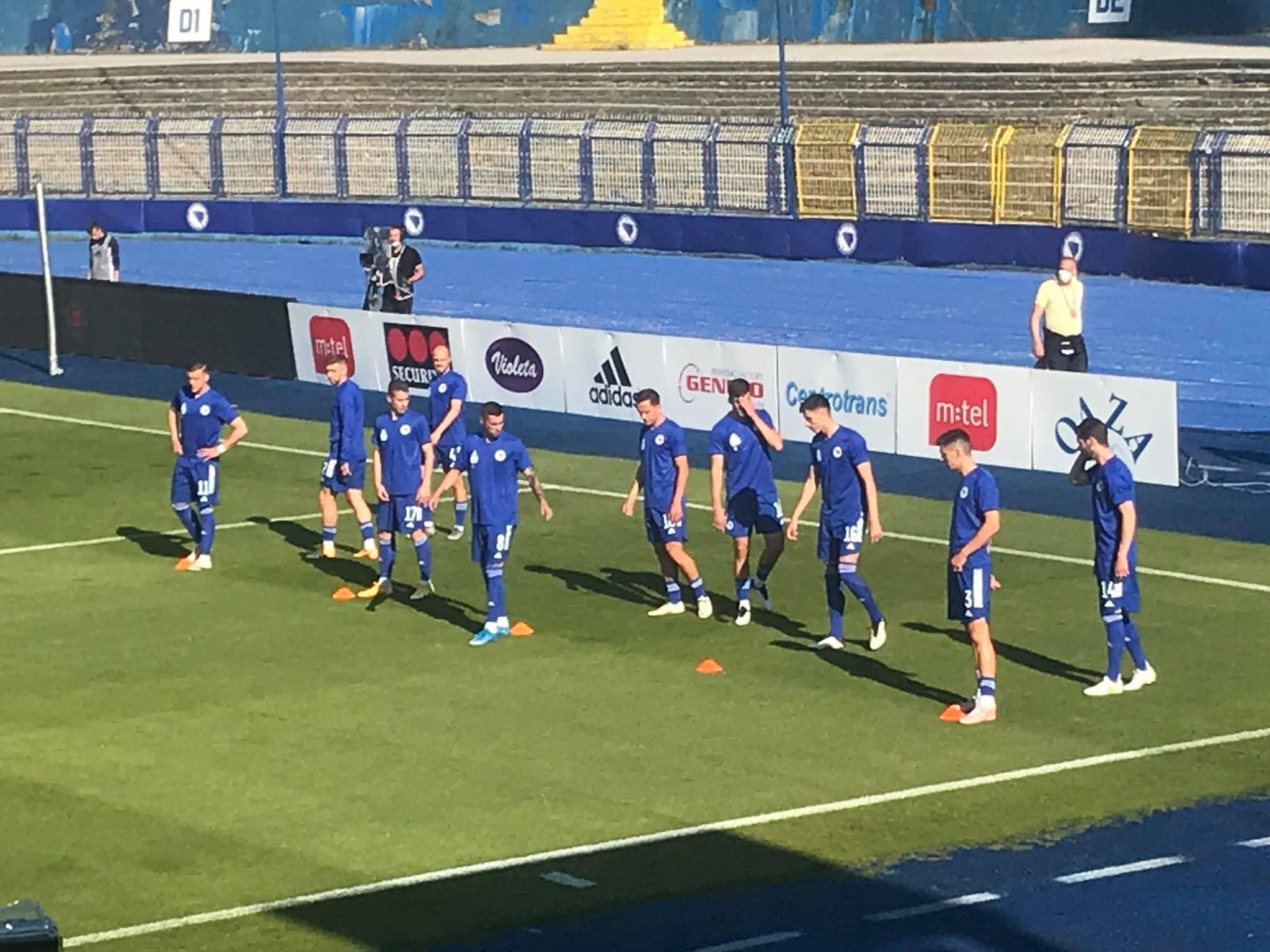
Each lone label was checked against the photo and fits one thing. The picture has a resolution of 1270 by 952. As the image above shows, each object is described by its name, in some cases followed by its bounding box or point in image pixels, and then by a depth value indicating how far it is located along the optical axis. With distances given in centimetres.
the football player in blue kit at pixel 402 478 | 2211
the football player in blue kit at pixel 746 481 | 2120
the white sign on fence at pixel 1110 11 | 5978
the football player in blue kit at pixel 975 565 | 1748
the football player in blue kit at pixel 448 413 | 2480
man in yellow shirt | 2912
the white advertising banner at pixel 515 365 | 3225
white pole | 3725
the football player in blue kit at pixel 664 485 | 2094
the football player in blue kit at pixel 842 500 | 1959
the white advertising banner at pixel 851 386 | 2806
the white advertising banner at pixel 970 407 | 2669
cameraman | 3609
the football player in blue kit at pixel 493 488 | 2017
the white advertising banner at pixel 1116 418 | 2516
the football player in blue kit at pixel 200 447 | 2367
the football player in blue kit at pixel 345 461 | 2330
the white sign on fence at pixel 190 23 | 7306
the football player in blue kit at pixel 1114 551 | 1783
